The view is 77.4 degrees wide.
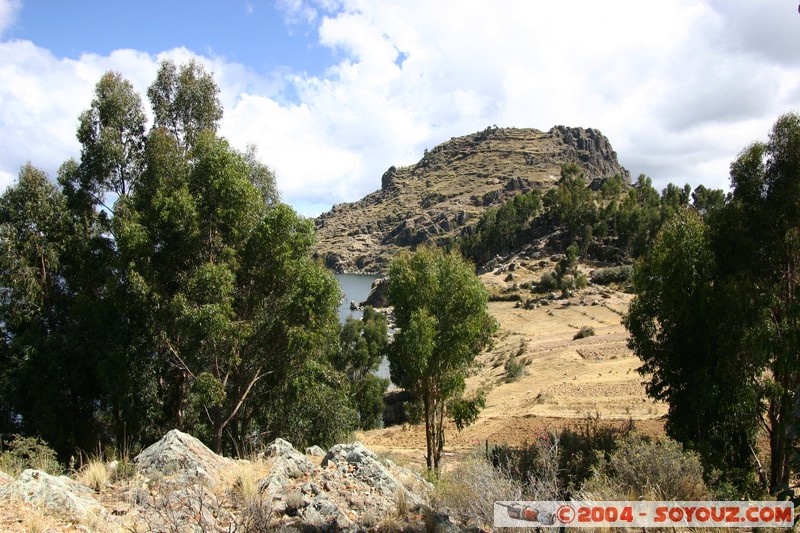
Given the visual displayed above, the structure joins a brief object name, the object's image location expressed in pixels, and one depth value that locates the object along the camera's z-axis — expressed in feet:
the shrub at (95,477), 24.57
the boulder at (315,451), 36.37
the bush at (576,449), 41.61
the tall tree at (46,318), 45.34
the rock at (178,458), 25.81
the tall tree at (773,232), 37.52
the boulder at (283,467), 24.93
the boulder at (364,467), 26.58
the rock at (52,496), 19.65
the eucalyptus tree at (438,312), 52.13
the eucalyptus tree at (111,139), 47.03
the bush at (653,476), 24.32
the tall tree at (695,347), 39.60
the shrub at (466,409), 58.25
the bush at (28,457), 30.42
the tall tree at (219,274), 37.06
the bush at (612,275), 241.47
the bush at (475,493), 22.84
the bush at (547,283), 241.55
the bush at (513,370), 116.93
